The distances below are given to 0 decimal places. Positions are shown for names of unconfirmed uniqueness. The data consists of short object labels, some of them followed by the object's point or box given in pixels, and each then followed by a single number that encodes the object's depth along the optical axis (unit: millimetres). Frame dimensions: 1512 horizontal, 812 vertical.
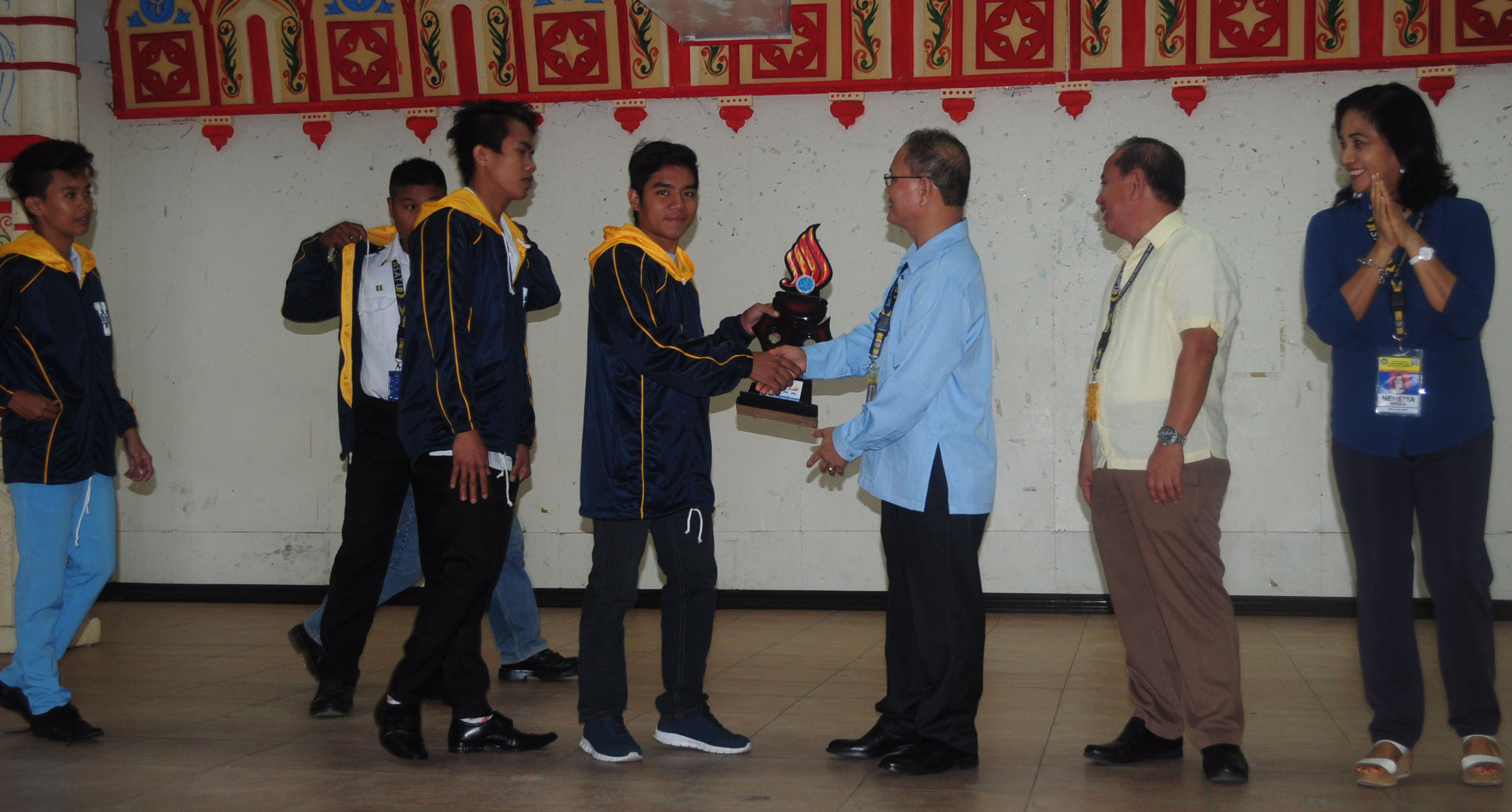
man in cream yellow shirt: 3135
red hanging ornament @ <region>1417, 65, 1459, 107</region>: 5637
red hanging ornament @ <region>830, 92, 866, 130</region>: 6062
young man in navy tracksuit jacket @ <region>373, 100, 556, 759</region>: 3229
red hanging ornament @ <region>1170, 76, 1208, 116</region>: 5805
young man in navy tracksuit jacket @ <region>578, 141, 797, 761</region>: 3307
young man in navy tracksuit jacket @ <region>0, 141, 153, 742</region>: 3619
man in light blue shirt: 3197
